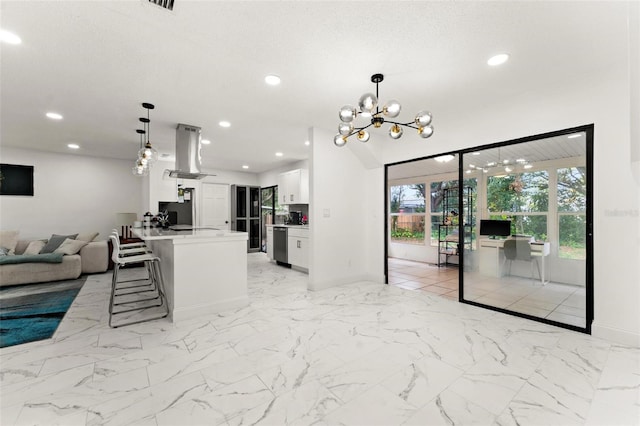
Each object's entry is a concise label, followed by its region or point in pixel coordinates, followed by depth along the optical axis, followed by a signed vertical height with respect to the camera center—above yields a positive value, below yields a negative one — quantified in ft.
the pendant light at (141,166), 14.08 +2.19
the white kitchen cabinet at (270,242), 23.18 -2.30
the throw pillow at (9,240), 17.12 -1.67
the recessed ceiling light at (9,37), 7.27 +4.28
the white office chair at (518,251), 11.70 -1.53
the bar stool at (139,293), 10.80 -3.81
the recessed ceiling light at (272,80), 9.48 +4.30
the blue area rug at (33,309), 9.46 -3.82
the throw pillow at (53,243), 17.65 -1.91
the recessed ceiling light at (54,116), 12.59 +4.11
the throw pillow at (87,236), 19.29 -1.62
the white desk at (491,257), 12.68 -1.85
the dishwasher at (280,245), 21.27 -2.38
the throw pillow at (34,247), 17.36 -2.09
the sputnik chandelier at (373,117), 7.89 +2.70
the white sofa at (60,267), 15.07 -3.03
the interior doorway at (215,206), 26.20 +0.56
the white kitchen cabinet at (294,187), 21.66 +1.92
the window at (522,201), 10.97 +0.50
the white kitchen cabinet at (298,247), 19.24 -2.30
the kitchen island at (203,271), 10.85 -2.27
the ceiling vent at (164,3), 6.22 +4.37
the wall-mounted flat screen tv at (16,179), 18.79 +2.01
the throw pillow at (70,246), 17.06 -2.04
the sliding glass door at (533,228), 10.11 -0.55
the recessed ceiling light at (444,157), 14.01 +2.69
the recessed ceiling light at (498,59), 8.14 +4.30
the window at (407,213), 26.08 +0.00
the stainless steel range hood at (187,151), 14.37 +2.91
